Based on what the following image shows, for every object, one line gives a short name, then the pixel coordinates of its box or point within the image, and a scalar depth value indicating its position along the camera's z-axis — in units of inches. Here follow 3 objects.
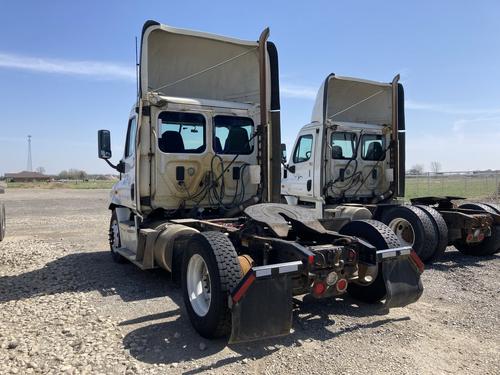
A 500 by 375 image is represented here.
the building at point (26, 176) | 3718.0
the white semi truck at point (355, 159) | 347.9
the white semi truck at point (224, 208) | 155.9
